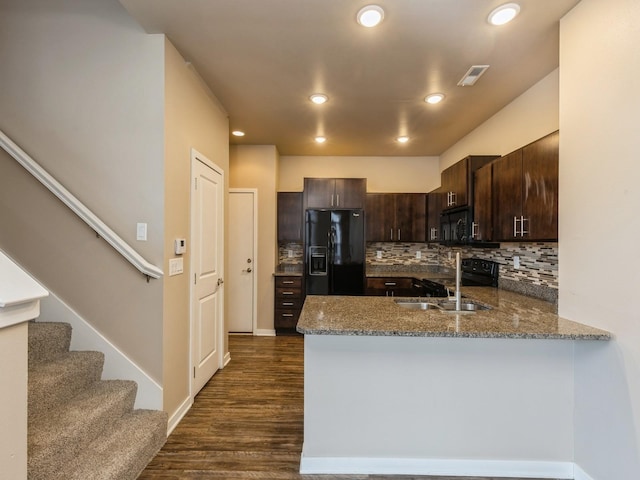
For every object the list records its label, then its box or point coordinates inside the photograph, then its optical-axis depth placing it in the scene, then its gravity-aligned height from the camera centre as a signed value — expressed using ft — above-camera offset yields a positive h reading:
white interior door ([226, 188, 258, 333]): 15.49 -1.02
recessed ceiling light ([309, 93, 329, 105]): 9.96 +4.36
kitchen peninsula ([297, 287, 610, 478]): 6.16 -3.12
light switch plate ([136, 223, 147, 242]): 7.28 +0.13
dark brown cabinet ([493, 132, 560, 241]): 6.86 +1.10
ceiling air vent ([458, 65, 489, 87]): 8.30 +4.34
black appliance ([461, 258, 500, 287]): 11.20 -1.19
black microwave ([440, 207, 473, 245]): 10.88 +0.52
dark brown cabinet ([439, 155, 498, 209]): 10.48 +2.03
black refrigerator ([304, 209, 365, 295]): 15.12 -0.83
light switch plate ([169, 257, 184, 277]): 7.59 -0.66
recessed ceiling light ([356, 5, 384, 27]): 6.21 +4.35
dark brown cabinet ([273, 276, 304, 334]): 15.23 -2.80
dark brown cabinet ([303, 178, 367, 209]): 15.42 +2.12
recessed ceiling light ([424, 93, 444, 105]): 9.97 +4.38
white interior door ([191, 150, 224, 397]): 8.96 -0.90
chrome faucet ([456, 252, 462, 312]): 7.66 -1.00
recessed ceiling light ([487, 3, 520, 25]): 6.17 +4.37
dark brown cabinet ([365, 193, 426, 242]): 16.01 +1.04
